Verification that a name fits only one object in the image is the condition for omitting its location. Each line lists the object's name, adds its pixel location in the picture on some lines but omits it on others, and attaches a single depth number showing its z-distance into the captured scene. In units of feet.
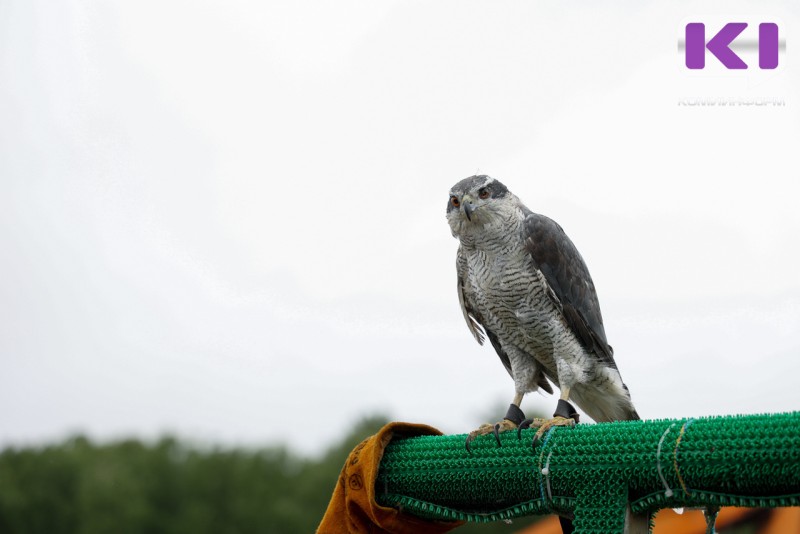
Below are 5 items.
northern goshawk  12.16
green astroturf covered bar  6.81
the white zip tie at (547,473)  8.33
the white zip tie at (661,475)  7.34
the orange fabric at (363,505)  9.32
